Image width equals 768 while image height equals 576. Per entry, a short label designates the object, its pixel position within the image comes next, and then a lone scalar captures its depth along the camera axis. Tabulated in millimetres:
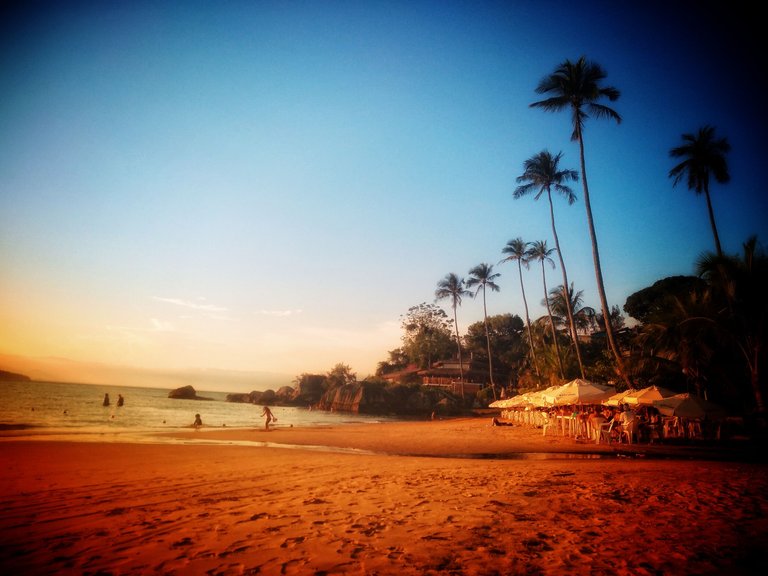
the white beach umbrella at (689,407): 13844
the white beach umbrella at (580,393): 16688
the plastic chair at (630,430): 14984
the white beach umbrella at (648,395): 14311
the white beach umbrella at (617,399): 15616
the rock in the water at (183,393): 81750
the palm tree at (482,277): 56219
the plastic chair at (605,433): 15117
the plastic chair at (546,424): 19447
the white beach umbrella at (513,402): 24577
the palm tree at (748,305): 14633
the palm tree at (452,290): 62281
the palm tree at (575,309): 54281
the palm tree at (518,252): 46000
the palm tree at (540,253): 43906
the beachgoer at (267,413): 24784
